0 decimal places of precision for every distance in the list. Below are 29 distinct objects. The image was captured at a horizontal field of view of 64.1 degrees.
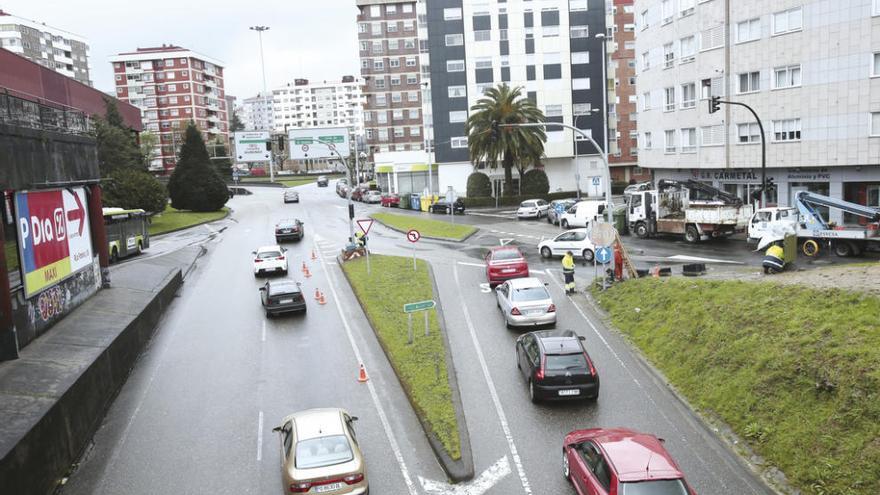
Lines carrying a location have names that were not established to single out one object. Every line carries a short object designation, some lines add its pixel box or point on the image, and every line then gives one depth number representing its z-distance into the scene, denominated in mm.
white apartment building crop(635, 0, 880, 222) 35531
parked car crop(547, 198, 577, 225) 48062
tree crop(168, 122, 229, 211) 65125
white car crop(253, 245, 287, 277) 32375
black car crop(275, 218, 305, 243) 44406
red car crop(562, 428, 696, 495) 9883
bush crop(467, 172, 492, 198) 70250
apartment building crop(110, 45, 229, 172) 122375
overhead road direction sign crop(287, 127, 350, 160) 84794
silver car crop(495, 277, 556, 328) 21203
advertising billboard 17797
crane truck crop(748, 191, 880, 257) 28672
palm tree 61719
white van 43594
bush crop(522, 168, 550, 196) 69062
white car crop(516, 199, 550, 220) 52256
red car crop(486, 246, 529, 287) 27531
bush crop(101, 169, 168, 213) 50906
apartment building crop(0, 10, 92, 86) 109250
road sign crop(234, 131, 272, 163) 91438
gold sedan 11008
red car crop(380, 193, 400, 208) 71125
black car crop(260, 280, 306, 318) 24672
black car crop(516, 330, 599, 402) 15352
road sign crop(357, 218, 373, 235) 30989
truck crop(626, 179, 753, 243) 35406
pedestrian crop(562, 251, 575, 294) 25500
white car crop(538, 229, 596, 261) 32438
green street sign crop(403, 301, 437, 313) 19250
